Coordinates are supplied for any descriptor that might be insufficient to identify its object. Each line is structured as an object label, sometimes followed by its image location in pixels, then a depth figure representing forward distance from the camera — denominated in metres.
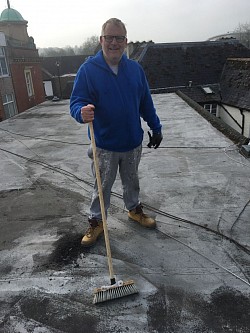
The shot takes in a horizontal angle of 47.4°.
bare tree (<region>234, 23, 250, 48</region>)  53.94
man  2.39
